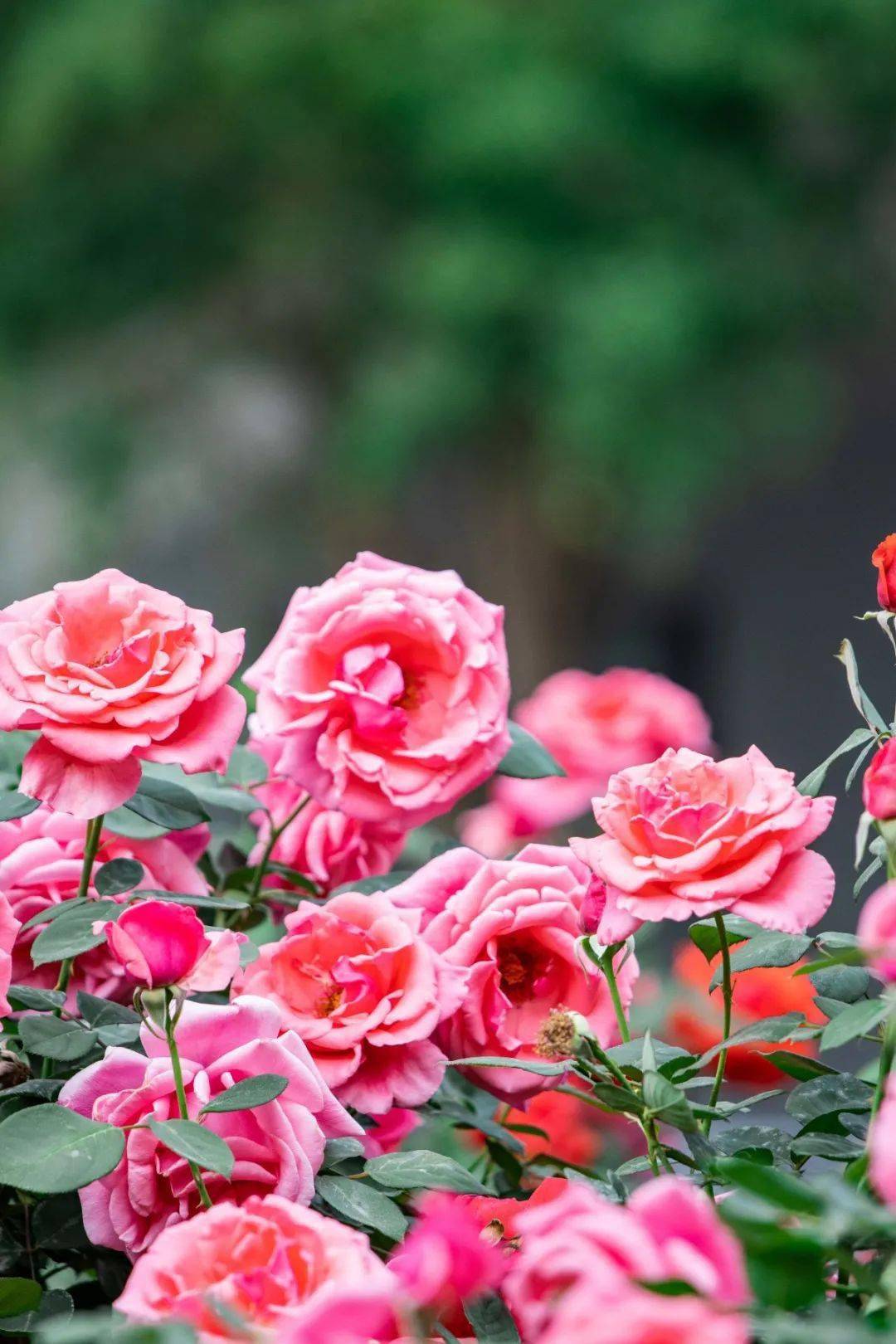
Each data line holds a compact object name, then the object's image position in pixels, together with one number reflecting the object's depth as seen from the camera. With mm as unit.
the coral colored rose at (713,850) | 2075
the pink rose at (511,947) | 2187
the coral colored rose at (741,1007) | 2679
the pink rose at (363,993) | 2156
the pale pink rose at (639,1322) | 1847
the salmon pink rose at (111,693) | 2143
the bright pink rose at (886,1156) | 1883
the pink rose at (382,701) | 2236
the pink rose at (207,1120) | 2073
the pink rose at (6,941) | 2091
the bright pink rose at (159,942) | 2053
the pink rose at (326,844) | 2324
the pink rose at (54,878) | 2219
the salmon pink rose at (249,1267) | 1952
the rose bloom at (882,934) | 1924
